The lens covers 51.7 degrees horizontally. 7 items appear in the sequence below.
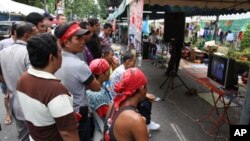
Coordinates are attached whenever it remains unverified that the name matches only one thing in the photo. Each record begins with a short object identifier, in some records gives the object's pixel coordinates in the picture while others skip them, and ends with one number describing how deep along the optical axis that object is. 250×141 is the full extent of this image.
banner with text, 5.00
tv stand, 4.08
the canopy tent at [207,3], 6.69
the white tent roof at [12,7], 16.38
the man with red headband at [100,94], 2.79
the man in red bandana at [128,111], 1.79
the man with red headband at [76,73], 2.49
